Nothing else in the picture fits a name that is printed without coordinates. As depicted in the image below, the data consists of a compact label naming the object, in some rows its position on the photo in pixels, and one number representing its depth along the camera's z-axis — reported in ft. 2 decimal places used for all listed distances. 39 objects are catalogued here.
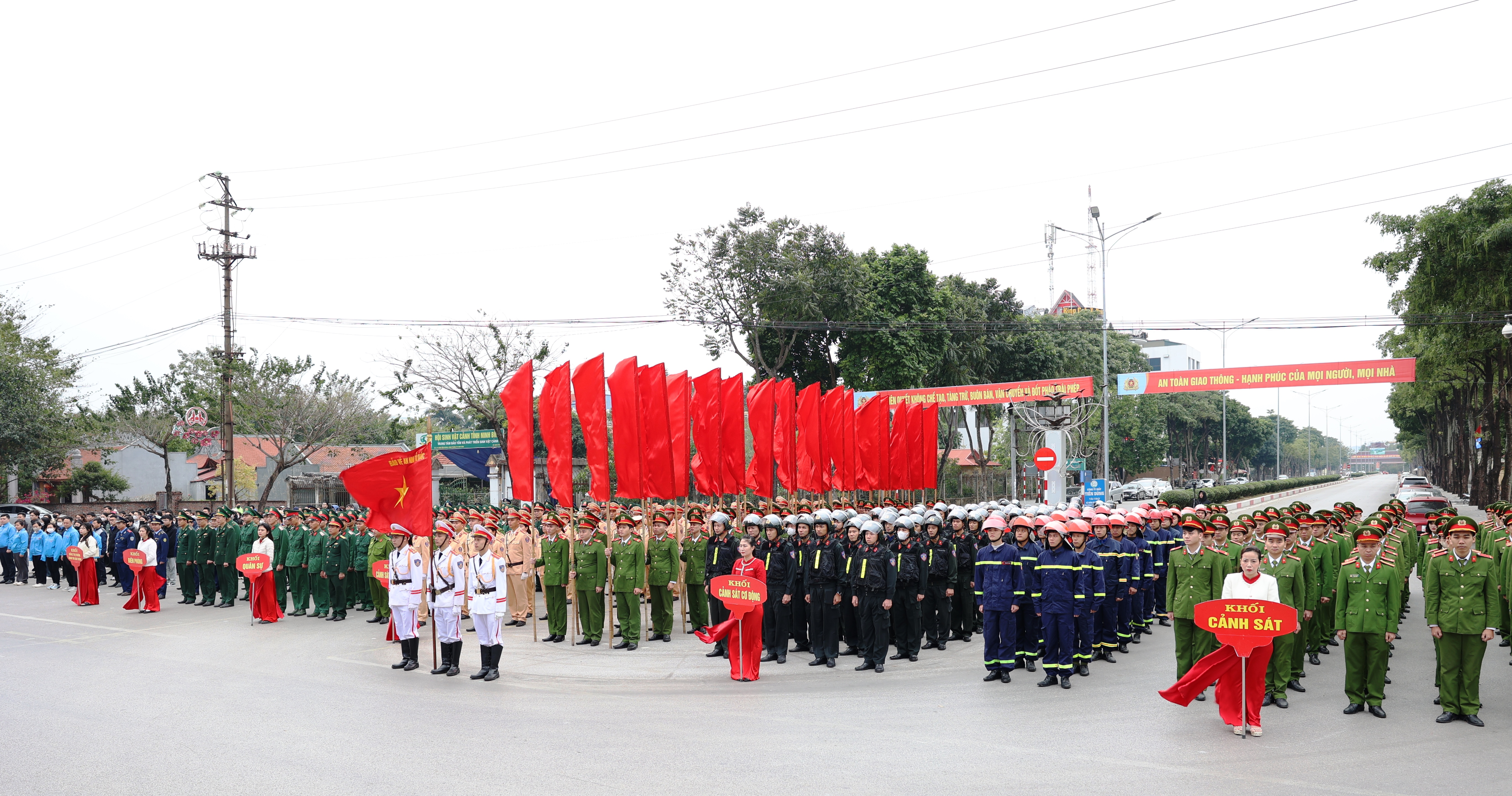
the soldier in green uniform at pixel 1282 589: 28.22
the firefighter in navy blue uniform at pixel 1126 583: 38.47
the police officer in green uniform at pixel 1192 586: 28.91
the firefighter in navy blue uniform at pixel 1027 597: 33.42
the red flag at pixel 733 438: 50.08
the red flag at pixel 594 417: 43.09
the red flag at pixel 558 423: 42.78
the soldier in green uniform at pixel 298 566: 53.52
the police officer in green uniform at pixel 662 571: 41.50
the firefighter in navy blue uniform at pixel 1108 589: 36.60
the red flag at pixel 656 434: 44.96
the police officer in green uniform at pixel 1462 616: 26.07
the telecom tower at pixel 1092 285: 324.80
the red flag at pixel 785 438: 55.06
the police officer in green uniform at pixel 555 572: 41.68
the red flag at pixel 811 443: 57.41
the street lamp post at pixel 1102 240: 103.50
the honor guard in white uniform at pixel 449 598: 34.24
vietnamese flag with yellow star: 35.22
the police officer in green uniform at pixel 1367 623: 26.91
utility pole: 88.58
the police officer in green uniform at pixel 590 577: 40.40
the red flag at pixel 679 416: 46.23
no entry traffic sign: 73.67
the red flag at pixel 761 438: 52.90
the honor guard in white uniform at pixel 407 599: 36.11
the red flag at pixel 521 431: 41.22
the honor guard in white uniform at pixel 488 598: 33.76
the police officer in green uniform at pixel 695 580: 44.86
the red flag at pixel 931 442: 73.41
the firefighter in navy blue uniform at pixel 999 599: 32.83
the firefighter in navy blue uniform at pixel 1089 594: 33.06
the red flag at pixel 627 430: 44.27
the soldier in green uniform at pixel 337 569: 52.08
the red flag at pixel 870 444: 64.80
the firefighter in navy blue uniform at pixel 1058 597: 31.68
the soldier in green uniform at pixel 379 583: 49.88
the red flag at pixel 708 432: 48.57
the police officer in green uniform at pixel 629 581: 40.11
